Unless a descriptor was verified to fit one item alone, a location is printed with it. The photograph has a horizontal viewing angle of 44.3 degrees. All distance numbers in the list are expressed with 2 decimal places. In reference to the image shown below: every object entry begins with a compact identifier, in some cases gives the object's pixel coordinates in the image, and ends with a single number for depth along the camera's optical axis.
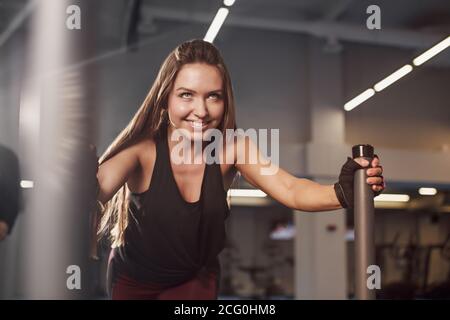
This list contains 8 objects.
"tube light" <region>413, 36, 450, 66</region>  2.41
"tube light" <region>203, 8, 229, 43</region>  2.16
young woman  2.05
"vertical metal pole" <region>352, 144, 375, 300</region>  1.62
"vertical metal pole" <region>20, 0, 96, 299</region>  1.67
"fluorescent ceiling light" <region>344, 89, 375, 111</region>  2.33
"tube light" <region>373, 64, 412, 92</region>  2.34
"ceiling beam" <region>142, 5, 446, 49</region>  2.21
